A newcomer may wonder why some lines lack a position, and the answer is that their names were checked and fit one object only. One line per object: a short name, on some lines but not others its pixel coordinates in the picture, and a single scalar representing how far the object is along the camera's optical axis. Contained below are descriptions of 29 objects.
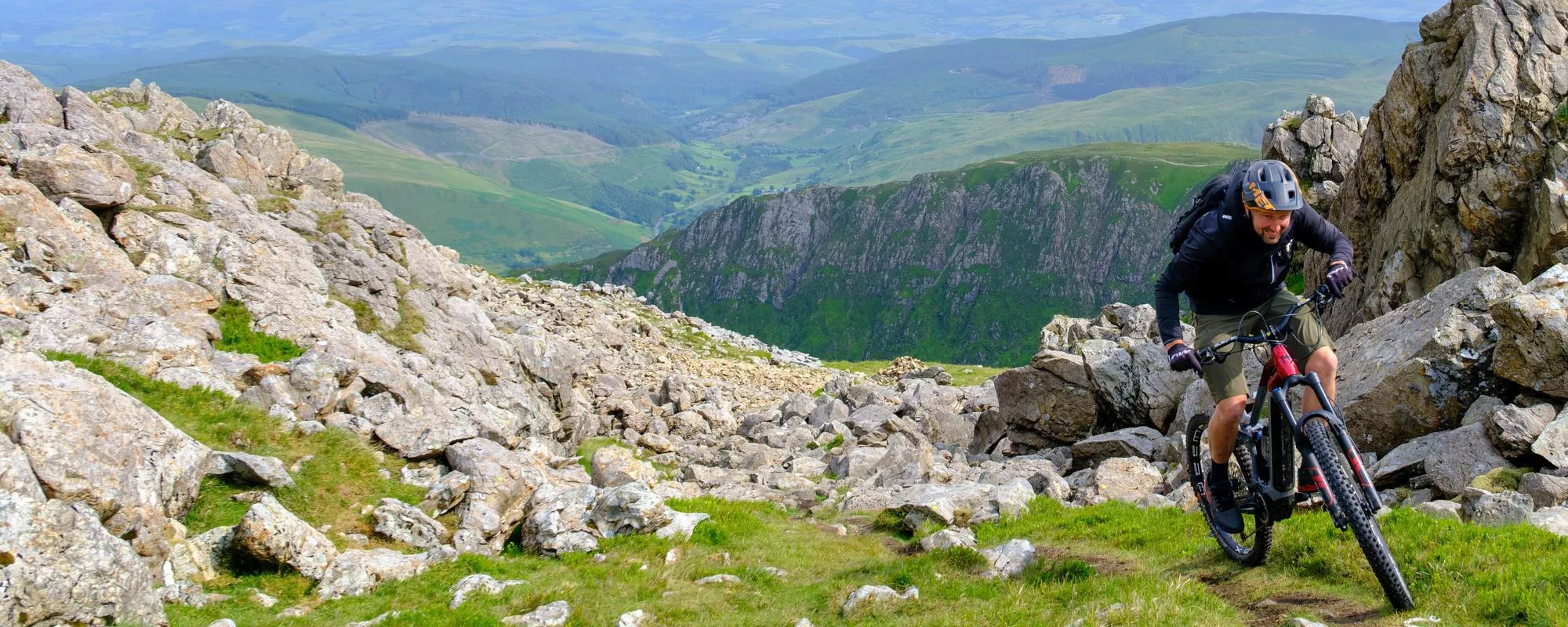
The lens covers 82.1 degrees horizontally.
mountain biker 11.82
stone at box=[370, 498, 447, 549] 17.91
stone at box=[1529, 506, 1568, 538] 12.82
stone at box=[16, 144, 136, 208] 29.19
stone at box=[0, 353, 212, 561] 13.45
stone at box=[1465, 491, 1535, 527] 13.54
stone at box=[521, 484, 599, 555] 17.44
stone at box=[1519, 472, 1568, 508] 15.30
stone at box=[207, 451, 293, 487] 17.36
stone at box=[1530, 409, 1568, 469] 16.69
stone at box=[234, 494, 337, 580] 14.62
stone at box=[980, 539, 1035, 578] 15.05
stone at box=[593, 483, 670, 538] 17.98
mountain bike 10.84
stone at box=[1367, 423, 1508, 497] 17.69
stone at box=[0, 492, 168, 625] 10.89
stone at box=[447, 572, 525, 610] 14.49
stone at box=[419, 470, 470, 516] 19.69
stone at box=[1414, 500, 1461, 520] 14.20
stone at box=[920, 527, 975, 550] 17.00
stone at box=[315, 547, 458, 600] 14.58
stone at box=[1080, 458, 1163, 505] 22.52
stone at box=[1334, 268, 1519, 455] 20.58
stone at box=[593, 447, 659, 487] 24.84
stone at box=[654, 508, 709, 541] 17.84
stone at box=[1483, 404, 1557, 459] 17.55
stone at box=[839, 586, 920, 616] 13.66
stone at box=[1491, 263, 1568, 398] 18.50
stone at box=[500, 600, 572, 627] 13.16
